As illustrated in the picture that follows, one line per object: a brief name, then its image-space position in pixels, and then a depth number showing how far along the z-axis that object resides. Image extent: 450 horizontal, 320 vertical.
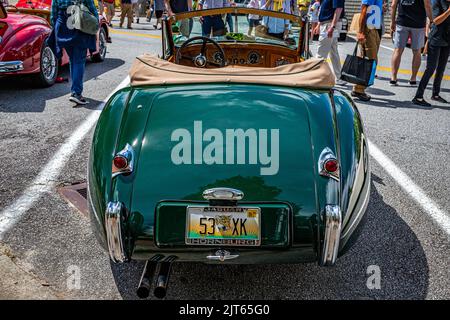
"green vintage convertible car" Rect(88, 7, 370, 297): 2.29
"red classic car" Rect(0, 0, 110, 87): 6.18
